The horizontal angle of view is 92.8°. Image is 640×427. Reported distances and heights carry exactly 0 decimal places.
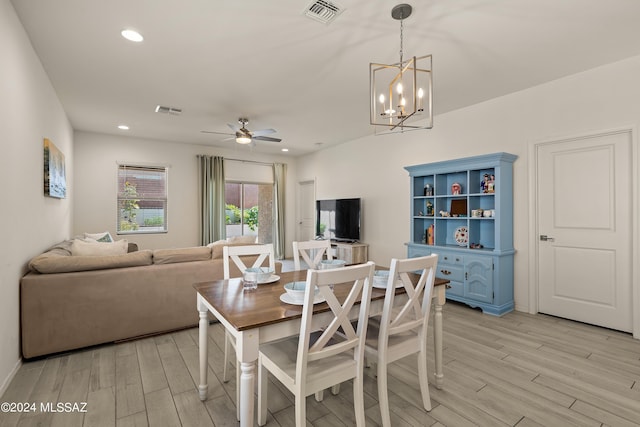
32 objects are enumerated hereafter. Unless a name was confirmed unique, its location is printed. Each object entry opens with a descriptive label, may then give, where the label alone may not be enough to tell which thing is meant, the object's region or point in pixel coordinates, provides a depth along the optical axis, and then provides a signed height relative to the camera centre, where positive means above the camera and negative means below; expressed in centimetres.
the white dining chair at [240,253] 226 -34
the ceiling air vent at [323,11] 222 +153
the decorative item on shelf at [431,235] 453 -33
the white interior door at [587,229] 311 -18
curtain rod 722 +130
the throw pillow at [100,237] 464 -34
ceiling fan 457 +125
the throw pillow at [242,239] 363 -30
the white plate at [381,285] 201 -47
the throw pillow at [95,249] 309 -35
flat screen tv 599 -12
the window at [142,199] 618 +32
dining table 140 -51
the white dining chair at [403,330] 169 -71
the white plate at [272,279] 213 -46
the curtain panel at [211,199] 676 +34
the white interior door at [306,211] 763 +7
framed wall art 321 +51
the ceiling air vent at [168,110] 416 +148
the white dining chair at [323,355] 142 -78
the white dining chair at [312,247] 261 -34
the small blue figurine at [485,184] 397 +38
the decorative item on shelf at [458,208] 430 +7
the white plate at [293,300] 166 -48
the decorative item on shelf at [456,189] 428 +34
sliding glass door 741 +10
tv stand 575 -73
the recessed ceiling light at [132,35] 258 +155
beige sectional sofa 255 -74
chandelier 212 +154
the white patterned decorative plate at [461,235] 426 -32
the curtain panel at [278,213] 780 +2
